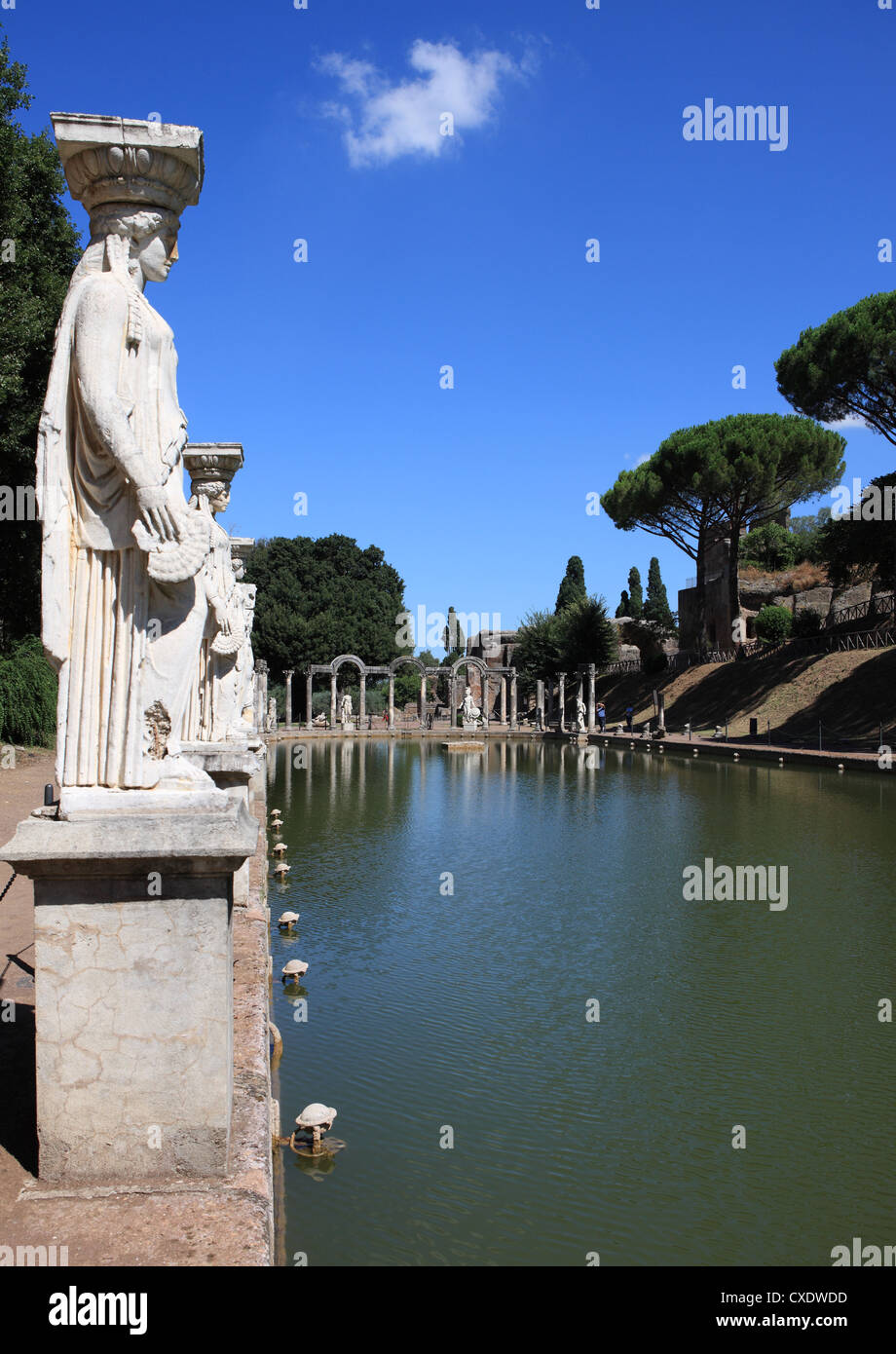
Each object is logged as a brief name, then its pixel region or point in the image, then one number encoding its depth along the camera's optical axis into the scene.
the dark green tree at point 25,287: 16.06
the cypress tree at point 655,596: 64.41
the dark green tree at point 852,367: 30.46
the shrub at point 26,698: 18.12
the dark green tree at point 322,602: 48.59
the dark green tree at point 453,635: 75.19
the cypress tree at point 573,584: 62.47
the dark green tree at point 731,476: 39.44
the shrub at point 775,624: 41.31
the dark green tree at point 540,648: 49.44
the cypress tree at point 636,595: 66.32
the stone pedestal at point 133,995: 3.12
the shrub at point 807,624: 39.22
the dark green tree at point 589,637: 47.12
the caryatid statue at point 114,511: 3.37
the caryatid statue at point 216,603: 7.55
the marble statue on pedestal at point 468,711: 45.09
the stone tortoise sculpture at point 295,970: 7.79
